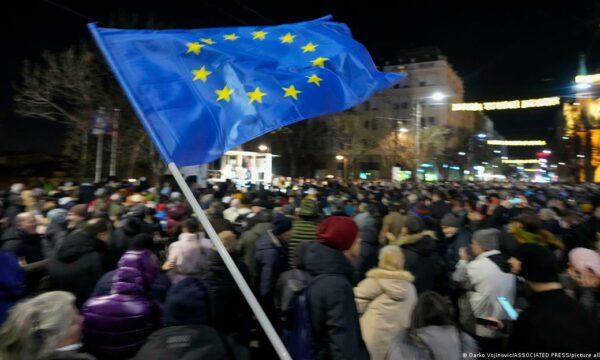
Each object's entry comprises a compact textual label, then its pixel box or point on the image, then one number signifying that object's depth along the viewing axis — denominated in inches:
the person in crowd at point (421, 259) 203.9
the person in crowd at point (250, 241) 227.1
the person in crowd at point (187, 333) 86.9
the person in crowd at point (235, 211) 330.6
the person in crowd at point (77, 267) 169.6
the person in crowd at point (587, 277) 130.7
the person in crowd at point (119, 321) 108.3
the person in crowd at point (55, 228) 238.7
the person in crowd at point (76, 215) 247.6
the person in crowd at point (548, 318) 95.7
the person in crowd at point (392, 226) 256.6
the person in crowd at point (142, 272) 133.2
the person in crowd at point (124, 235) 218.4
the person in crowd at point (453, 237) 248.5
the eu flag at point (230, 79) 136.1
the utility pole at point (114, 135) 827.4
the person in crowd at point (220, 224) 208.8
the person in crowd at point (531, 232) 217.9
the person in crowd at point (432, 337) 97.9
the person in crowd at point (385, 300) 140.3
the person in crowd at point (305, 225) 210.1
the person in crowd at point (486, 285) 168.7
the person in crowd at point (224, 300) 114.3
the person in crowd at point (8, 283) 133.9
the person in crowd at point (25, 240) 207.2
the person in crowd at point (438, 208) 392.9
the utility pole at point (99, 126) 805.9
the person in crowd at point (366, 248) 227.0
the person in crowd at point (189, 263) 118.6
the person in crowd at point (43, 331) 75.5
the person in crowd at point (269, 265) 195.9
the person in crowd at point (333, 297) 116.6
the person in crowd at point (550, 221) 309.3
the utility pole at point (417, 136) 1269.4
